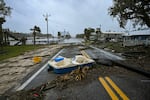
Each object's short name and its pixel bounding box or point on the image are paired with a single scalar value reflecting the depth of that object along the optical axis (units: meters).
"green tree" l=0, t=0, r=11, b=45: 15.24
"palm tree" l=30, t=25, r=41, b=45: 27.44
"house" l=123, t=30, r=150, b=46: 16.84
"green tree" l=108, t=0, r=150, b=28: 10.13
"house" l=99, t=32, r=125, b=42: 49.45
